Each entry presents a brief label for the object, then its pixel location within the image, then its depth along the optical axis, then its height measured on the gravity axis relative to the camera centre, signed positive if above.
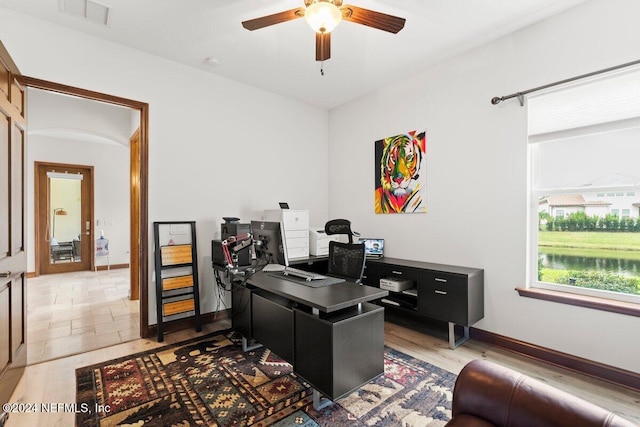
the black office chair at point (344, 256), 2.86 -0.46
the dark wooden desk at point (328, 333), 1.87 -0.84
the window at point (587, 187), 2.29 +0.19
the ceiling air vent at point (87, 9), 2.39 +1.66
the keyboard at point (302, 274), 2.46 -0.54
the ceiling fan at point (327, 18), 1.80 +1.24
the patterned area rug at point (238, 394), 1.87 -1.30
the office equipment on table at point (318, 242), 3.84 -0.40
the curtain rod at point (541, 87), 2.21 +1.05
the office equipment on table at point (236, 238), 2.62 -0.25
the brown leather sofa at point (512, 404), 0.99 -0.70
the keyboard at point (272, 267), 2.81 -0.54
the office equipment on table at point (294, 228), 3.52 -0.20
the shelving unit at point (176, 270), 3.13 -0.64
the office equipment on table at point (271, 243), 2.48 -0.27
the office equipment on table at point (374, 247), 3.80 -0.47
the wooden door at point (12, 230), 1.96 -0.13
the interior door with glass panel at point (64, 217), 6.09 -0.11
